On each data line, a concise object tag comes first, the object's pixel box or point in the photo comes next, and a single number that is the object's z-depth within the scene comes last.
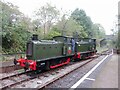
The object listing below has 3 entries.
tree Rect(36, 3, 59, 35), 15.56
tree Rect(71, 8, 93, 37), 27.19
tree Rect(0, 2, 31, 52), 9.25
